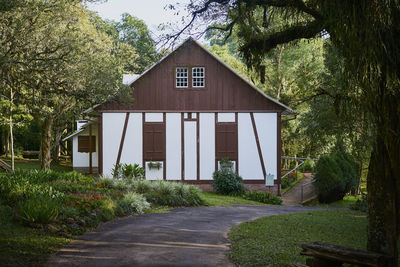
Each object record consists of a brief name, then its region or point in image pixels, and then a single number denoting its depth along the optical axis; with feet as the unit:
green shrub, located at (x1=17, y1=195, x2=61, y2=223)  29.25
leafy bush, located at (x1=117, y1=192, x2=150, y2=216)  41.20
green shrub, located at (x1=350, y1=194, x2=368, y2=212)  51.47
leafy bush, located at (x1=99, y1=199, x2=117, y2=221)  36.51
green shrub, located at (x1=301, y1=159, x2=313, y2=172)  104.73
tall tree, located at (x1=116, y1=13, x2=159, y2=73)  126.52
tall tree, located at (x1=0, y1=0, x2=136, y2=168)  40.27
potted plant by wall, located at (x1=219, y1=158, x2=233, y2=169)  71.82
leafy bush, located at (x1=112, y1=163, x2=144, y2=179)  66.66
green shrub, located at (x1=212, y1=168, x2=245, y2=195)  68.13
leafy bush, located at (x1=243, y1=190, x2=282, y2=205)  66.49
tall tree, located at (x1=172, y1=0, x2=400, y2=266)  17.12
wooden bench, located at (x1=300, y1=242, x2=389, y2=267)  18.99
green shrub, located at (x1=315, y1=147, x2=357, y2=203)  66.59
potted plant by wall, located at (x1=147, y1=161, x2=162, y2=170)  72.33
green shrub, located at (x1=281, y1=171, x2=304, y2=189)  81.87
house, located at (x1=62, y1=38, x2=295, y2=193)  72.74
